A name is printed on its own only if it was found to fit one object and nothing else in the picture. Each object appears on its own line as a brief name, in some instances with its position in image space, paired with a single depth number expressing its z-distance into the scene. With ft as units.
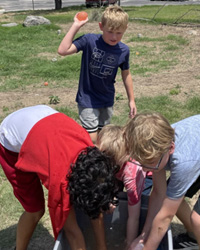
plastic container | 6.48
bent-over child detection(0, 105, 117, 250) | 4.83
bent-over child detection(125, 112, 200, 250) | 4.89
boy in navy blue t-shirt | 9.01
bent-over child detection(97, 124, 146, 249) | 5.99
